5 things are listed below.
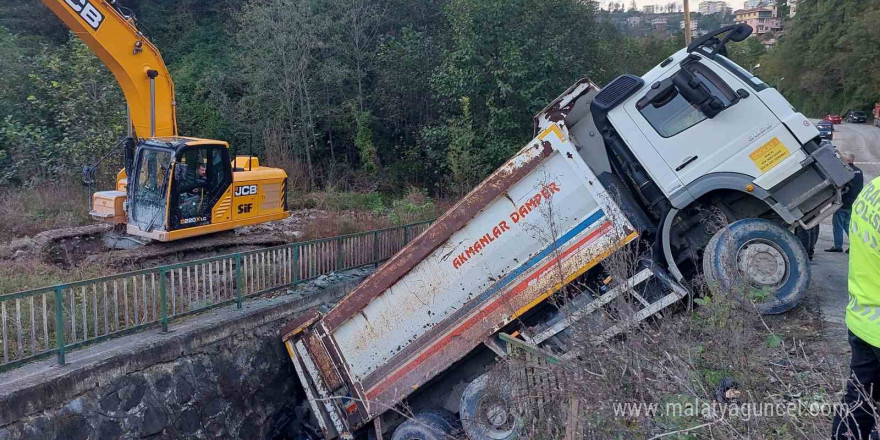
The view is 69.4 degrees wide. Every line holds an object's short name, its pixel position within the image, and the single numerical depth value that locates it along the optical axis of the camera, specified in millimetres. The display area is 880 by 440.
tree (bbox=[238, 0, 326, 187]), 17438
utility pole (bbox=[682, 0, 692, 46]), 18522
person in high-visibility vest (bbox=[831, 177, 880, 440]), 3010
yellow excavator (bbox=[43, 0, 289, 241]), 9594
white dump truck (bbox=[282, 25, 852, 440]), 5824
